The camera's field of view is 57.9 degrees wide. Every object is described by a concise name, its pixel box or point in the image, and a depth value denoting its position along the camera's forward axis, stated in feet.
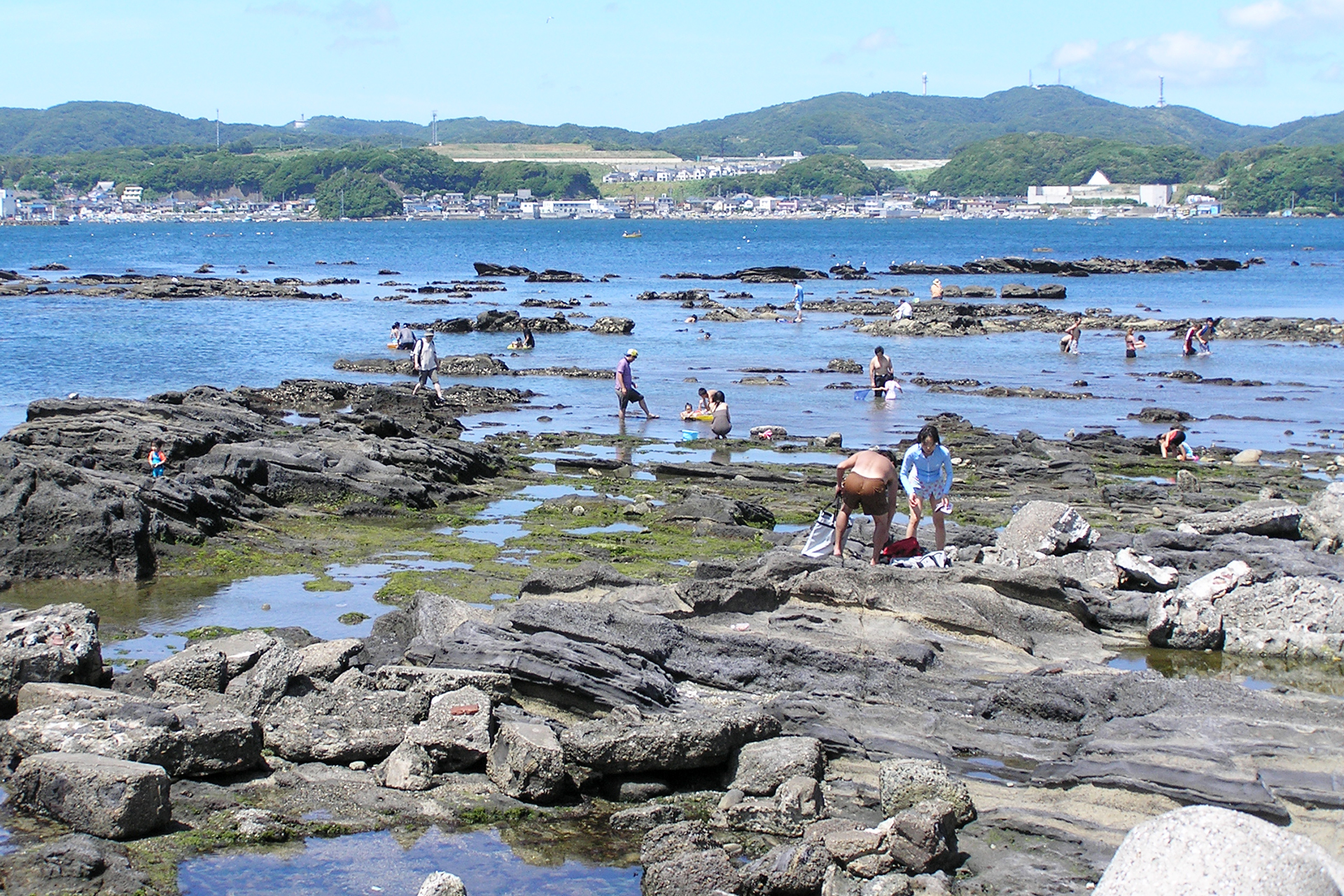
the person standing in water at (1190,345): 141.18
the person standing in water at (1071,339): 144.87
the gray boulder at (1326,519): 52.47
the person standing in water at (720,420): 83.41
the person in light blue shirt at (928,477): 48.06
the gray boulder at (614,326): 169.89
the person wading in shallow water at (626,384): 91.91
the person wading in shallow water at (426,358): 99.45
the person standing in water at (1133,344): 138.62
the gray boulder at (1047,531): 50.16
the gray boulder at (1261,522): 54.44
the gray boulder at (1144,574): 45.93
